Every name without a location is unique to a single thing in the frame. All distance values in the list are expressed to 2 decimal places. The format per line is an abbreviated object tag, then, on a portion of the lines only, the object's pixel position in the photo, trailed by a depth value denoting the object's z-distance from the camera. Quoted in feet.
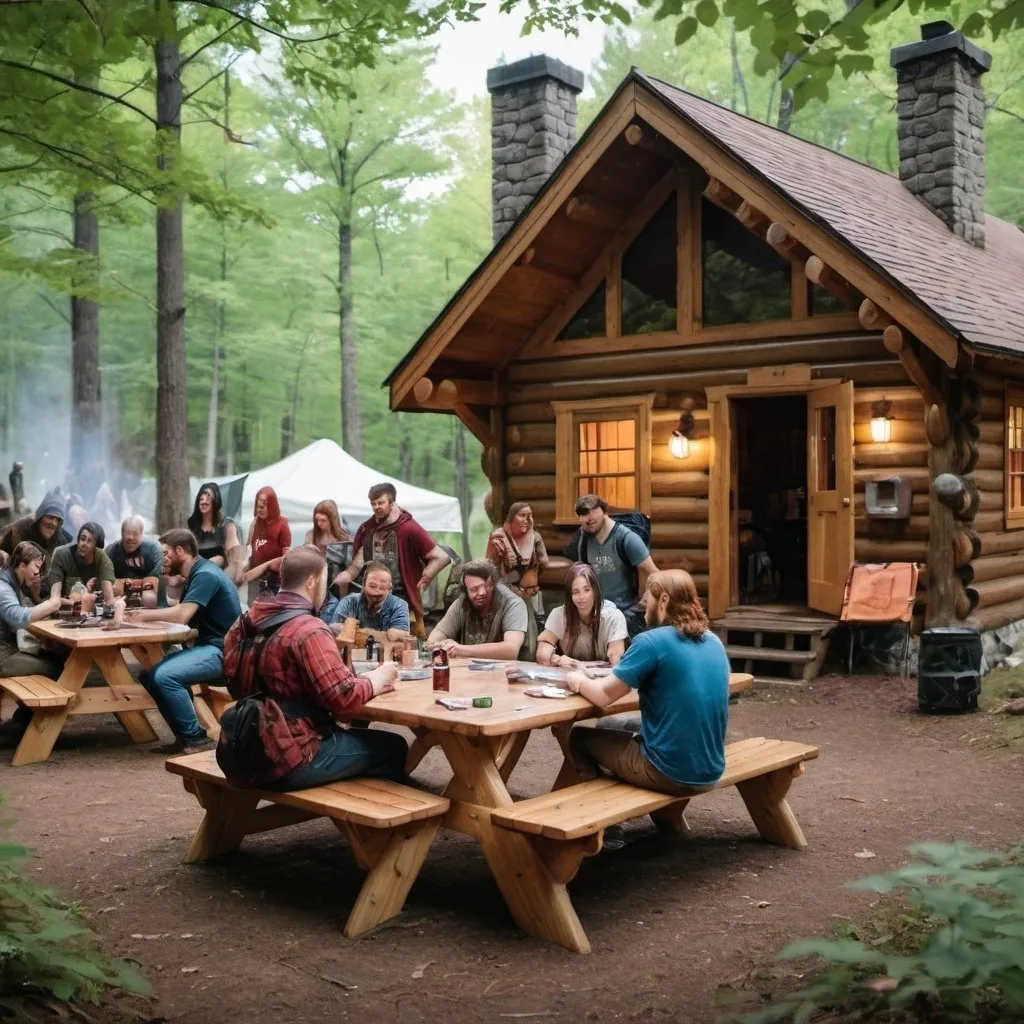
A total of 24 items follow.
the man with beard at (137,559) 31.76
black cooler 30.83
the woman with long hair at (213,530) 32.86
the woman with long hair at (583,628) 21.56
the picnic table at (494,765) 15.69
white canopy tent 61.21
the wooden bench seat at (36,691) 25.52
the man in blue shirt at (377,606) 24.25
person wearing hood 31.71
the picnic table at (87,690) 26.14
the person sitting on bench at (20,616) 27.78
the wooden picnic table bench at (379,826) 15.83
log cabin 34.78
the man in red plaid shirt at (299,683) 16.22
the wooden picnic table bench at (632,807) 15.40
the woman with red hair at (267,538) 34.65
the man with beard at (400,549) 30.60
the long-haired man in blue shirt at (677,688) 16.83
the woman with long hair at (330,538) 33.78
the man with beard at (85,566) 30.55
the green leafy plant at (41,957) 11.34
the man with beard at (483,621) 23.03
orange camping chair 34.45
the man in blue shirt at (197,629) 25.70
